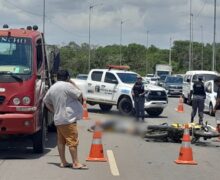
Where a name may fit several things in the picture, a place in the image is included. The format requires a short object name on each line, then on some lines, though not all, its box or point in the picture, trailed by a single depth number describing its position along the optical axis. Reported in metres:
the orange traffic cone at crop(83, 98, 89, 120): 24.80
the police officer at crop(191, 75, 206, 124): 22.33
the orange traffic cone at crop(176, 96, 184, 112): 31.53
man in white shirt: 11.55
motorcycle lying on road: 15.95
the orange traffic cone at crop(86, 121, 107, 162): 12.66
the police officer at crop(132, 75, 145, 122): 23.80
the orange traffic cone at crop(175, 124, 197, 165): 12.78
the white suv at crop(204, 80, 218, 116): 29.14
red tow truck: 12.67
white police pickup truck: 27.20
